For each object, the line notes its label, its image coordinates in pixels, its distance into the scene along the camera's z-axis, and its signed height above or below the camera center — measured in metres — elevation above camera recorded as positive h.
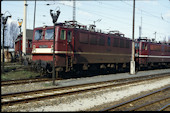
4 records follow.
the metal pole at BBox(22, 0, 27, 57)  23.64 +1.14
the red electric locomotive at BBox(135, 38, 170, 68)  23.95 -0.18
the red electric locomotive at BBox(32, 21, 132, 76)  13.91 +0.28
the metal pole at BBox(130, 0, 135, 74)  20.50 -1.08
